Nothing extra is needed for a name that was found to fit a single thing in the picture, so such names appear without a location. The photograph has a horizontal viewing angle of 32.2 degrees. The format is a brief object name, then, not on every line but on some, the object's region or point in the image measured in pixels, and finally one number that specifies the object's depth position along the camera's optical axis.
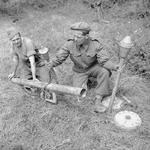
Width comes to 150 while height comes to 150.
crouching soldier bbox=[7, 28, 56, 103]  4.53
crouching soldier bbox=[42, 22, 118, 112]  4.48
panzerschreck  4.07
